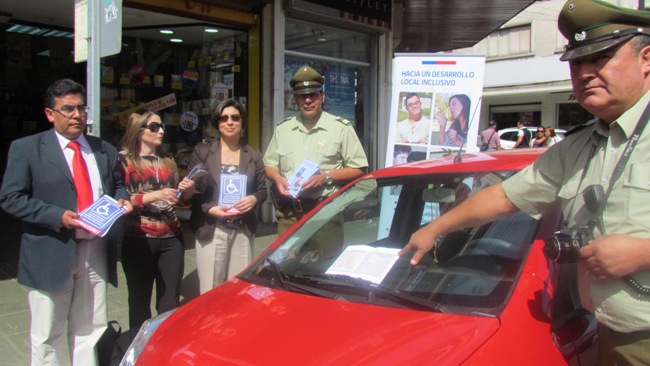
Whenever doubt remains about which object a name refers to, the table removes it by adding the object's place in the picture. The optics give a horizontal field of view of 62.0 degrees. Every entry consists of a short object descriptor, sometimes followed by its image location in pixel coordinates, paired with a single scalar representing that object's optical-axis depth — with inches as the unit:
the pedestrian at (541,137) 630.5
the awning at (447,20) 390.0
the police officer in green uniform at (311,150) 165.0
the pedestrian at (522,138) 648.3
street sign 132.6
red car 77.7
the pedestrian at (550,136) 622.9
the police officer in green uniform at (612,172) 67.4
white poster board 227.8
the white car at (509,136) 853.8
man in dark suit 118.9
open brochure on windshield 100.0
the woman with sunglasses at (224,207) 154.1
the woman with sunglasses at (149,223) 146.6
